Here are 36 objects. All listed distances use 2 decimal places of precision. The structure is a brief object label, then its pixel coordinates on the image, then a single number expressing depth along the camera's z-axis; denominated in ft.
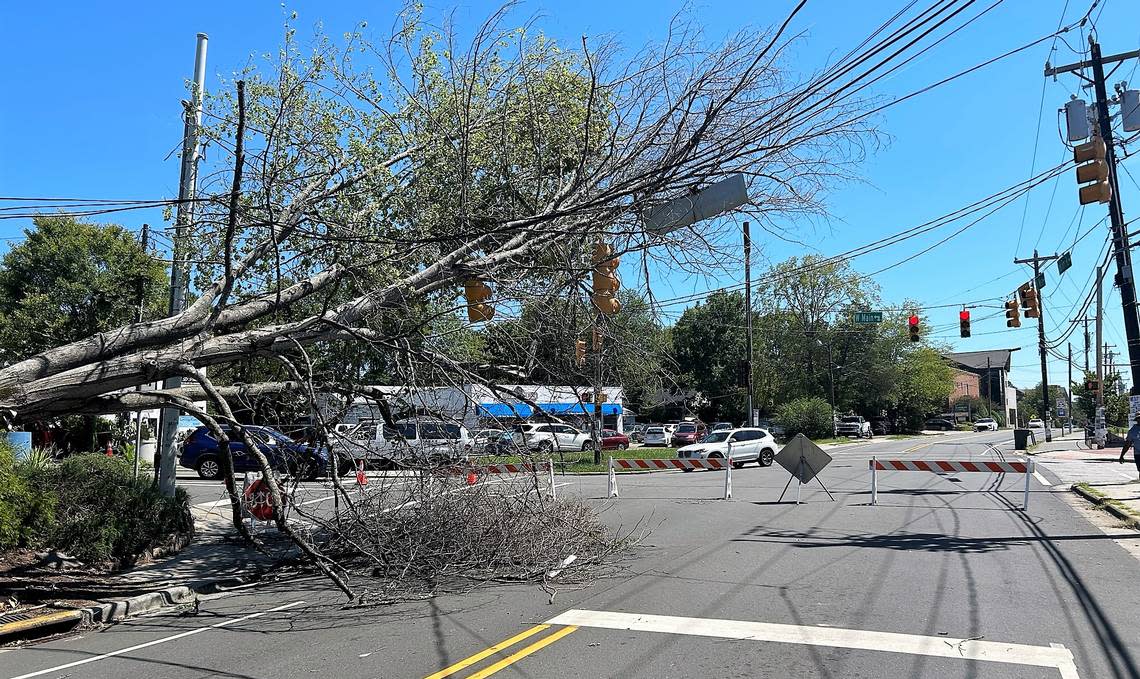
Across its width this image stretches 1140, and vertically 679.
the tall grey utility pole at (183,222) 38.24
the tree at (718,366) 204.54
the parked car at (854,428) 199.82
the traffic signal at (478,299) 32.12
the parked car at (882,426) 243.60
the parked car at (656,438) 160.25
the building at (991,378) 344.90
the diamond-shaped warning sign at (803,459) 50.85
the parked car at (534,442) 32.87
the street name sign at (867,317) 108.06
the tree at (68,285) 69.36
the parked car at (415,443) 31.24
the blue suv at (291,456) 31.89
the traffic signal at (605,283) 31.71
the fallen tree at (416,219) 28.35
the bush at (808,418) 169.89
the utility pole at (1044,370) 155.68
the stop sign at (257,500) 34.16
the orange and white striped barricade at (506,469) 31.81
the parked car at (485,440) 32.42
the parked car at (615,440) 133.54
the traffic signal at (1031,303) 75.46
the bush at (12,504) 29.71
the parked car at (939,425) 271.41
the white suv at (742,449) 95.25
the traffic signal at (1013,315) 82.82
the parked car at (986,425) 271.90
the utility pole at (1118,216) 49.80
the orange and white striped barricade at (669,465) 58.39
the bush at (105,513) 33.91
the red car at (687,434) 154.52
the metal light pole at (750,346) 58.74
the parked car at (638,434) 173.68
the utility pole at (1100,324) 79.98
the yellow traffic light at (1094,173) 38.96
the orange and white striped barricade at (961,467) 47.84
